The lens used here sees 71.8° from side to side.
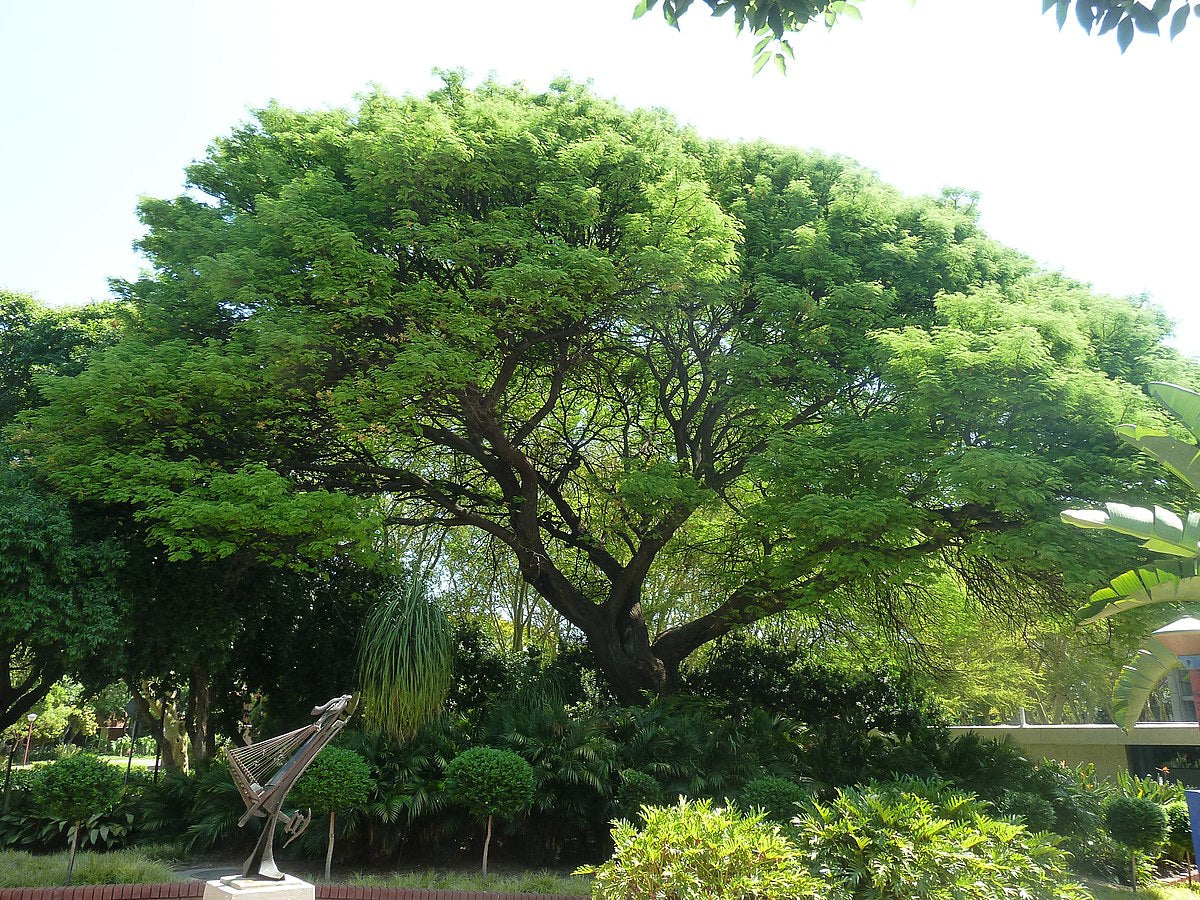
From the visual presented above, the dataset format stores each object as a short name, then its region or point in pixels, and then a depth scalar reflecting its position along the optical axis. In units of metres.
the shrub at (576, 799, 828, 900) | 5.95
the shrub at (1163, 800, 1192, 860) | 12.05
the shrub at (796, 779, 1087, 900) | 6.33
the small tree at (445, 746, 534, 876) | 10.16
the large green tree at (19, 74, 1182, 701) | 11.26
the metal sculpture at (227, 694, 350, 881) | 6.75
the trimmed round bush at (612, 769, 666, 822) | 10.66
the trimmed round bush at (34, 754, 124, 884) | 9.49
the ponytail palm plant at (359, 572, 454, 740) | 12.27
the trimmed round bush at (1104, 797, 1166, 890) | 10.76
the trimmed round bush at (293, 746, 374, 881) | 9.85
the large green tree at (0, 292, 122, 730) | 10.54
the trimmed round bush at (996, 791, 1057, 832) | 11.05
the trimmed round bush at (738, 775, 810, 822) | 9.98
